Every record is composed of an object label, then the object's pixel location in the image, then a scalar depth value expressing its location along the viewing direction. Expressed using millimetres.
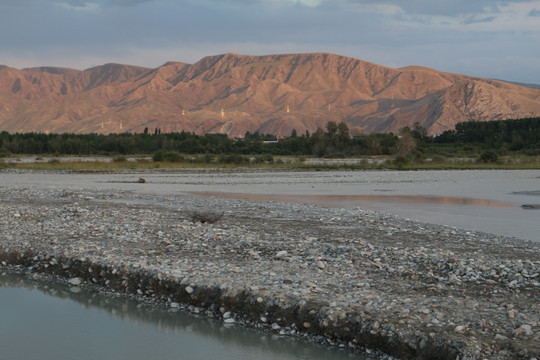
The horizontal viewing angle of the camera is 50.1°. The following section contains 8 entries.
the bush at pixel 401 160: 85250
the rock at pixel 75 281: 13453
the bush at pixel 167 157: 93750
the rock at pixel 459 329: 8872
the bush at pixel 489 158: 90688
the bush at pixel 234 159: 91500
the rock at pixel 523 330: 8703
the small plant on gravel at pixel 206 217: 20141
